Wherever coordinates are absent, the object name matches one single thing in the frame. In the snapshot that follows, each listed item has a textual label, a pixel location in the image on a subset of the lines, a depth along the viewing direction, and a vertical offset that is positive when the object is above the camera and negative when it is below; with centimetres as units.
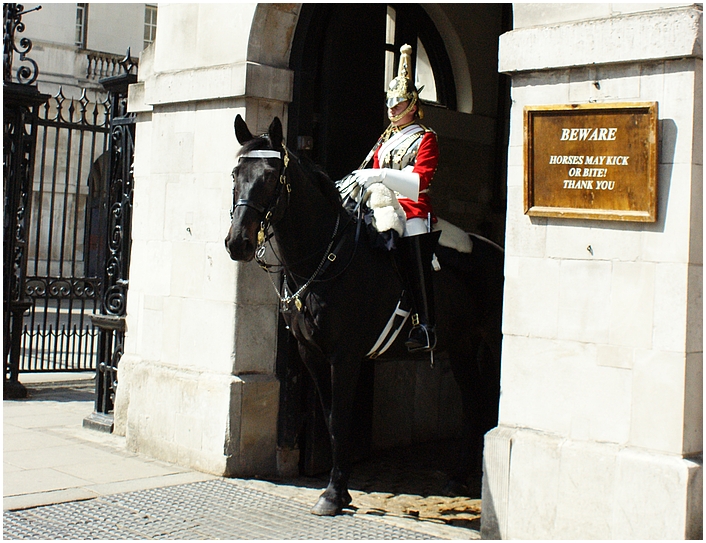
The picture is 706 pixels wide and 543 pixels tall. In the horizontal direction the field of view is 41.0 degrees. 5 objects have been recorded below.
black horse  574 +21
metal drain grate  554 -136
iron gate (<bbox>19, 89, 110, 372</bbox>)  1184 +131
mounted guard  624 +75
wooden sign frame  483 +81
